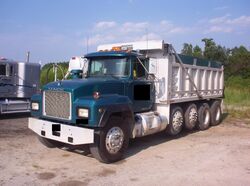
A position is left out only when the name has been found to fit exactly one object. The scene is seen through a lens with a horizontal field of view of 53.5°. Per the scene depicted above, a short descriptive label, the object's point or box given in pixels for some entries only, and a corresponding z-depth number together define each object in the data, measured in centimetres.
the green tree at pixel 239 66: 3463
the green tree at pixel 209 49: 3812
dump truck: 537
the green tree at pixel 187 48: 4636
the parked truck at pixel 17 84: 1004
